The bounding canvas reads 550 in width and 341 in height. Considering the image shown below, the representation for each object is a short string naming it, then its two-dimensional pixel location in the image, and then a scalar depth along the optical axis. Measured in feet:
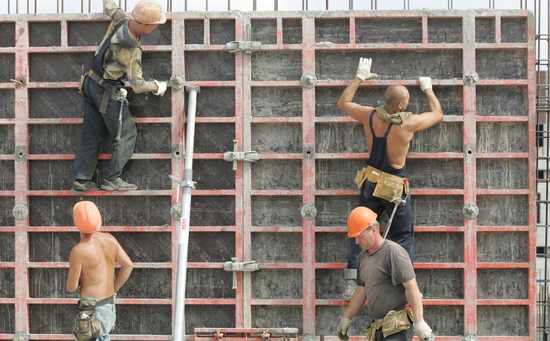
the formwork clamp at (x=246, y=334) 44.80
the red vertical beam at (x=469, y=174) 45.93
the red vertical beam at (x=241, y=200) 46.42
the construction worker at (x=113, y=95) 45.55
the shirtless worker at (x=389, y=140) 43.93
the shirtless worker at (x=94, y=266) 39.55
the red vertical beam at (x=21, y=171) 47.19
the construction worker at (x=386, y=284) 37.78
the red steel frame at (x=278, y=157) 46.14
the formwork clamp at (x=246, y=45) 46.96
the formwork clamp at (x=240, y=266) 46.11
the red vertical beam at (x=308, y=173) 46.11
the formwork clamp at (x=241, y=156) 46.62
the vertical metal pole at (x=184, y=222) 42.68
